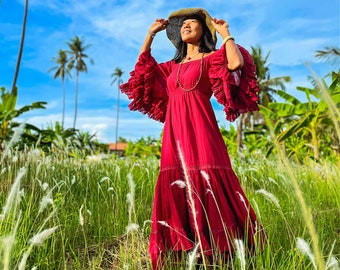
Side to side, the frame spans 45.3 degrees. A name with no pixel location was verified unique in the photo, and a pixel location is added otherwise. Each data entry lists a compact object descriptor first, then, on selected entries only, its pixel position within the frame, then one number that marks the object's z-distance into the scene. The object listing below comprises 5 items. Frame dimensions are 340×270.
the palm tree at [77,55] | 44.59
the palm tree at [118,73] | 51.09
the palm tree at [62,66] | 44.94
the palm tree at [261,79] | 25.50
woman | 2.35
